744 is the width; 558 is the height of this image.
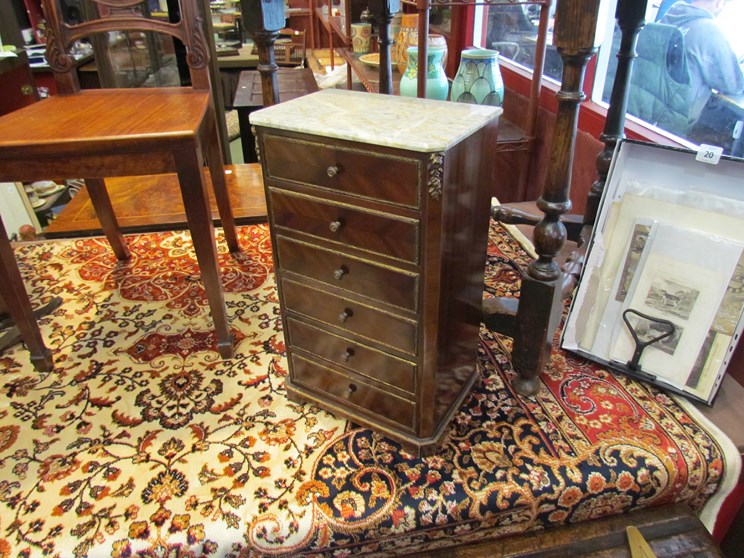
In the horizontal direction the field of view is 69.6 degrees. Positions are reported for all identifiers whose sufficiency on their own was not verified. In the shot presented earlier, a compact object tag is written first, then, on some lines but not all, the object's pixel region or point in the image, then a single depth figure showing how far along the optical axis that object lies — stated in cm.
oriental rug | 94
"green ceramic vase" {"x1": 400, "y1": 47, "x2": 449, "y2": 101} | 163
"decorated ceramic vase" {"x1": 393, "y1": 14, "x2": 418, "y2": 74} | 196
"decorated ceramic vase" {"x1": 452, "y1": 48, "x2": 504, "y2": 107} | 162
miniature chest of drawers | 83
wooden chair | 111
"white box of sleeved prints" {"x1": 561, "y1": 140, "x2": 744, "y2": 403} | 106
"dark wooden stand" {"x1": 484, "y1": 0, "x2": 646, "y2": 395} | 91
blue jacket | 128
